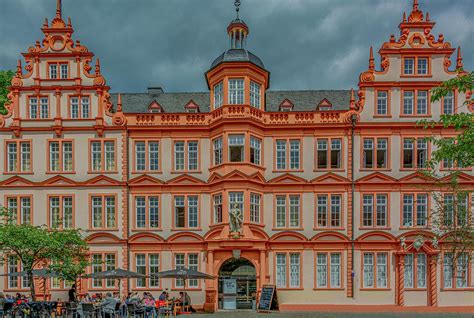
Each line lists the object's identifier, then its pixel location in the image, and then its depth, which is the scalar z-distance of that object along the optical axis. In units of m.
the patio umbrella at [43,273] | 30.18
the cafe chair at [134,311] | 26.89
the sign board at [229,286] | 35.53
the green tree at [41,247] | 29.88
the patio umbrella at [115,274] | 29.91
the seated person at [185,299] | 33.06
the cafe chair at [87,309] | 25.85
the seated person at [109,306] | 26.10
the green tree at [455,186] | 13.70
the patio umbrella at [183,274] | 30.26
